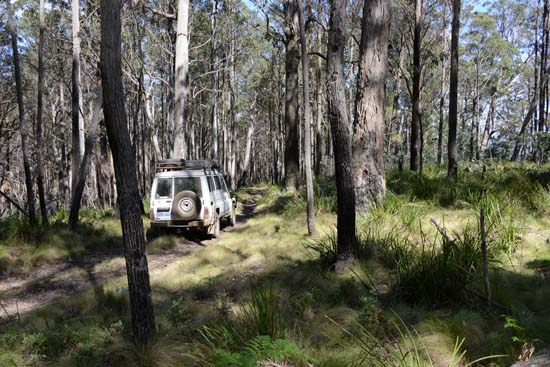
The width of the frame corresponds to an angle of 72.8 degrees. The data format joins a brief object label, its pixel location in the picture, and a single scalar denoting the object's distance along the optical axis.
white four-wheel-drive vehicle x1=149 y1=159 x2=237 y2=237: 9.76
